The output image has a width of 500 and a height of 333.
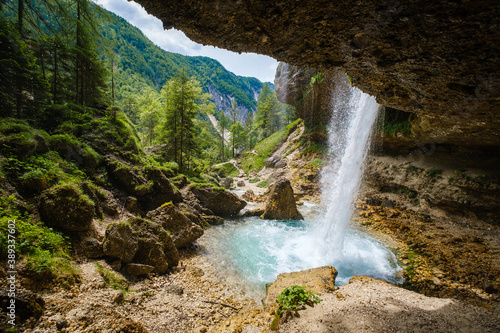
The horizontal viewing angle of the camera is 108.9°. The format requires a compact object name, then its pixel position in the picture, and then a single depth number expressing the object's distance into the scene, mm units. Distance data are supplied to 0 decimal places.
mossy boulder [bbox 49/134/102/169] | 6824
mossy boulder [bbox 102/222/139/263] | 4977
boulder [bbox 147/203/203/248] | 7445
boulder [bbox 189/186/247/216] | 12086
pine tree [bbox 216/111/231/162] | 43341
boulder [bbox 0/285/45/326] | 2412
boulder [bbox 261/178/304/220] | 12438
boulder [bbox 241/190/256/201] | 17238
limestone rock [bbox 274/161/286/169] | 25598
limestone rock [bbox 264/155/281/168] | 27372
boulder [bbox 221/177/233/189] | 23333
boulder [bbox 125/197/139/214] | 7906
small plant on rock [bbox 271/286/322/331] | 3906
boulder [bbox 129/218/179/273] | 5715
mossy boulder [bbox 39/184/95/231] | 4449
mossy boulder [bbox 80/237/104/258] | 4703
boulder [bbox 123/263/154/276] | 5143
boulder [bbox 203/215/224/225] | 10922
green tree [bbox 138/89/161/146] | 24766
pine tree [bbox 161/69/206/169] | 15336
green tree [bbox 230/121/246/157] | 40634
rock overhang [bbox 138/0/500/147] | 2230
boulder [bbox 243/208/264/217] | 12898
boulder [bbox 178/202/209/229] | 9416
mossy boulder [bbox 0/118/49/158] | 4957
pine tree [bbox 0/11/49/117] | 6738
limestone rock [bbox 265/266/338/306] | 5207
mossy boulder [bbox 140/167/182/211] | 9234
